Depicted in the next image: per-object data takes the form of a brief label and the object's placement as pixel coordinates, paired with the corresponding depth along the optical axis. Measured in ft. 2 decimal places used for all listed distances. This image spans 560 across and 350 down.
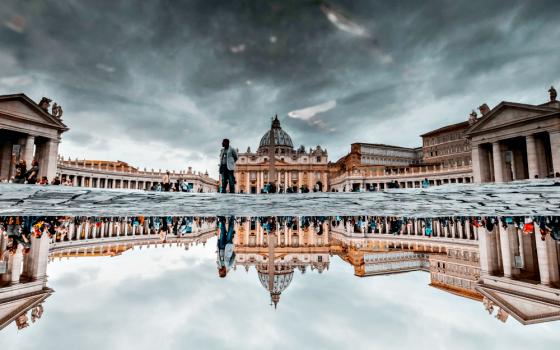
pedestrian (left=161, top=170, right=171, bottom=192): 73.00
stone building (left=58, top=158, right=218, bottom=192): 163.57
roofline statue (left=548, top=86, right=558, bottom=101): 98.19
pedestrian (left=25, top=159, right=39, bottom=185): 54.77
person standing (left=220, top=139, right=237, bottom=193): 44.67
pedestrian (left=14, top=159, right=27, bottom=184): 56.95
